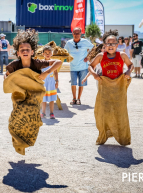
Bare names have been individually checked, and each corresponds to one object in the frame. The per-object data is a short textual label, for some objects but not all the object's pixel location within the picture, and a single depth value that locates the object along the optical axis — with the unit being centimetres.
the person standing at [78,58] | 758
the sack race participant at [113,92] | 407
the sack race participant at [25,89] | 344
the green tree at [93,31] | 3094
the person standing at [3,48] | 1405
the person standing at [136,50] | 1328
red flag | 2066
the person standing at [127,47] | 1440
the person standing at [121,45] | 1367
